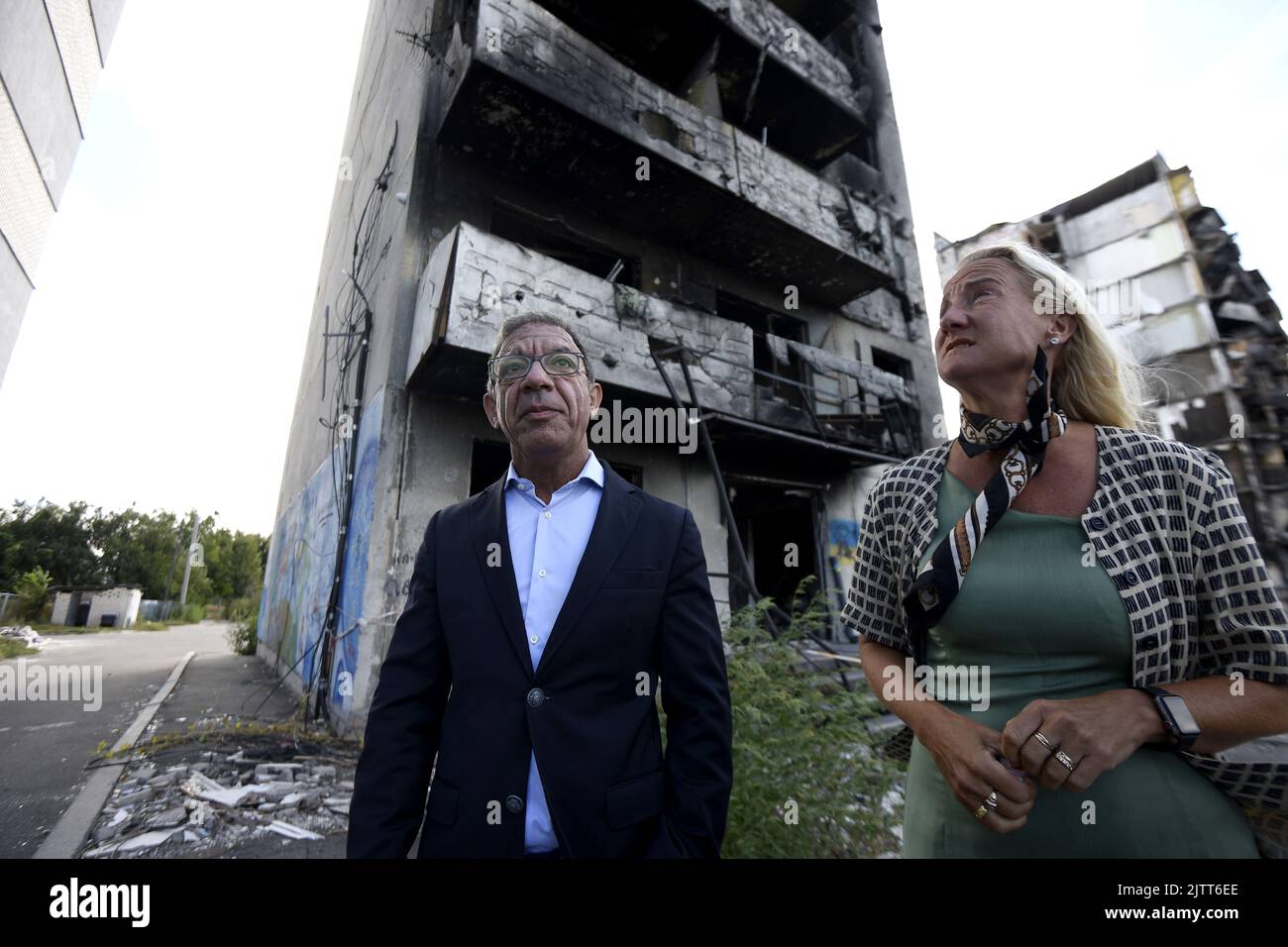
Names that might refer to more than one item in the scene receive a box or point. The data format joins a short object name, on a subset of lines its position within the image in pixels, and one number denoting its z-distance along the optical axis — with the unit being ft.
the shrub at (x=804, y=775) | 8.14
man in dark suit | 4.24
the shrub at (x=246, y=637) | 48.01
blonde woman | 3.25
